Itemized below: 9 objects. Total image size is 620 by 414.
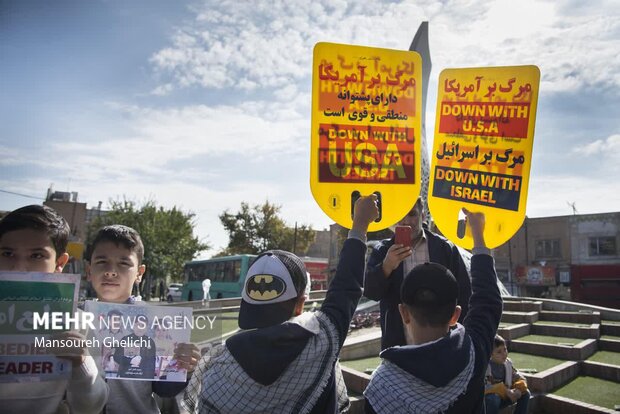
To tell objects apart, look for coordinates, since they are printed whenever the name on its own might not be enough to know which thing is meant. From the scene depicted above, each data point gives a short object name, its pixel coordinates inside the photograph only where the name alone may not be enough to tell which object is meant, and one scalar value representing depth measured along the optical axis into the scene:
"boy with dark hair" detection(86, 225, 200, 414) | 1.93
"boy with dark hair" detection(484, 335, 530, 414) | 4.29
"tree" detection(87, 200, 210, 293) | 30.94
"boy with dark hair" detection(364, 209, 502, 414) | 1.66
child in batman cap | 1.63
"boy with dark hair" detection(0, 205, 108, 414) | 1.62
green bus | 22.00
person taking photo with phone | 2.68
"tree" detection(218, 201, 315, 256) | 36.25
